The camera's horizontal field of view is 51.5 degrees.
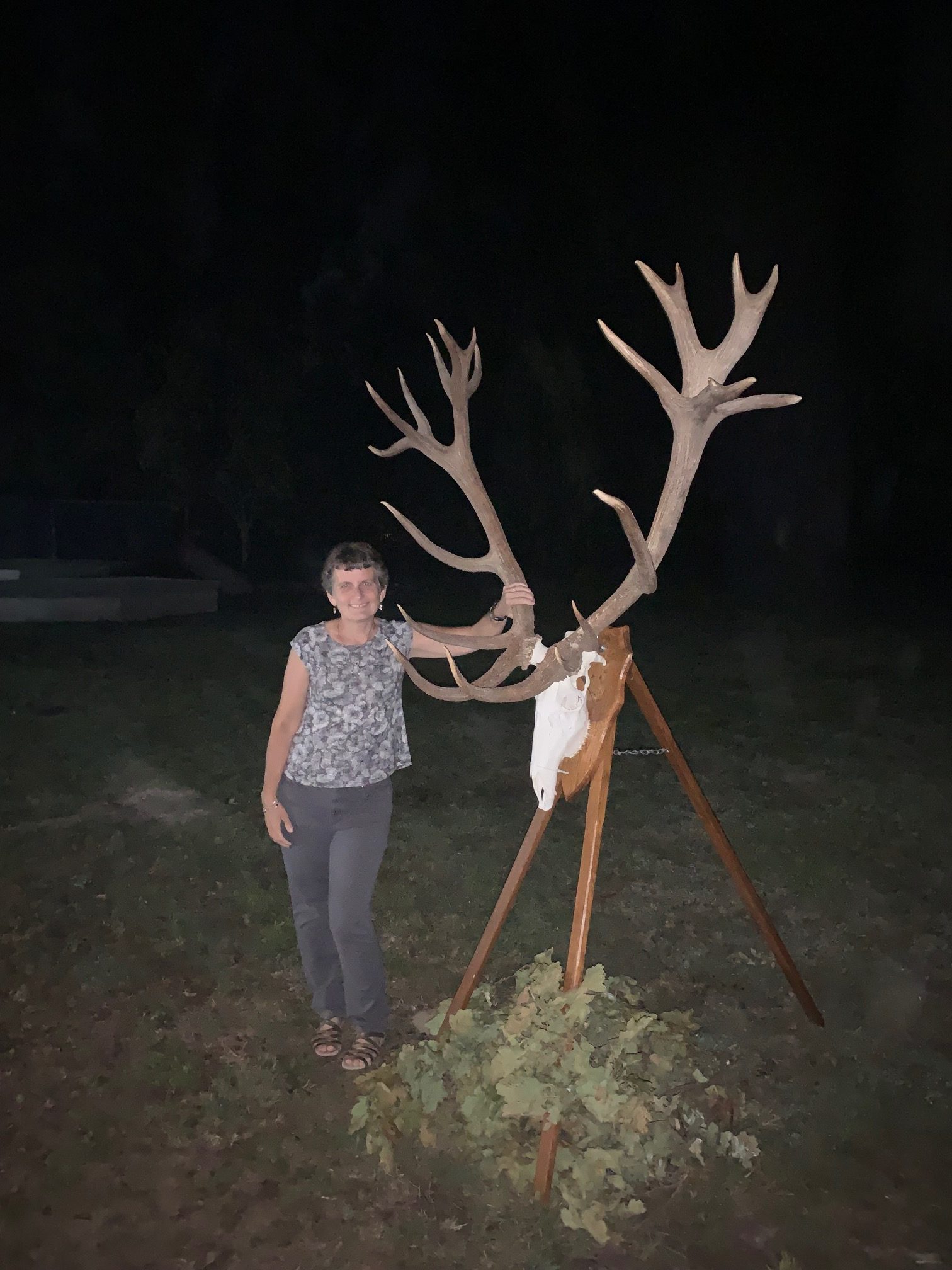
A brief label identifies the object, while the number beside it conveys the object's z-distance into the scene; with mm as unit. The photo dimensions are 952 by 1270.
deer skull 3123
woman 3488
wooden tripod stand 3000
